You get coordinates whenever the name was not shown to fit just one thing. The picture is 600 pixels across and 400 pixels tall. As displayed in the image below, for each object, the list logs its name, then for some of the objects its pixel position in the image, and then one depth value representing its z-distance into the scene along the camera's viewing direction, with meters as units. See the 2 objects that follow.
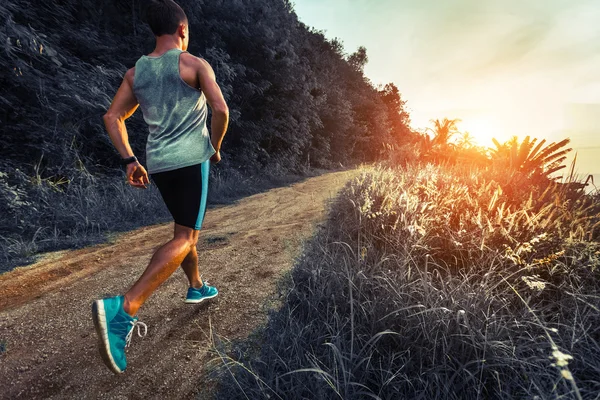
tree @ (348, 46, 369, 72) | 31.44
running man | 2.12
